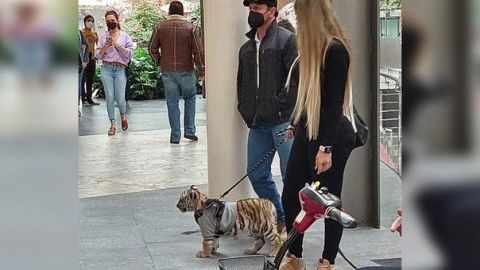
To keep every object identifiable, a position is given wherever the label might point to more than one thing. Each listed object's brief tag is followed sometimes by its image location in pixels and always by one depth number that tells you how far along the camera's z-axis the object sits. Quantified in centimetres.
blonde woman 489
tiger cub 570
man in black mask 595
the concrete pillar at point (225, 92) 670
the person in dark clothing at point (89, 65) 1822
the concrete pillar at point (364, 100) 665
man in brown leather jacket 1156
